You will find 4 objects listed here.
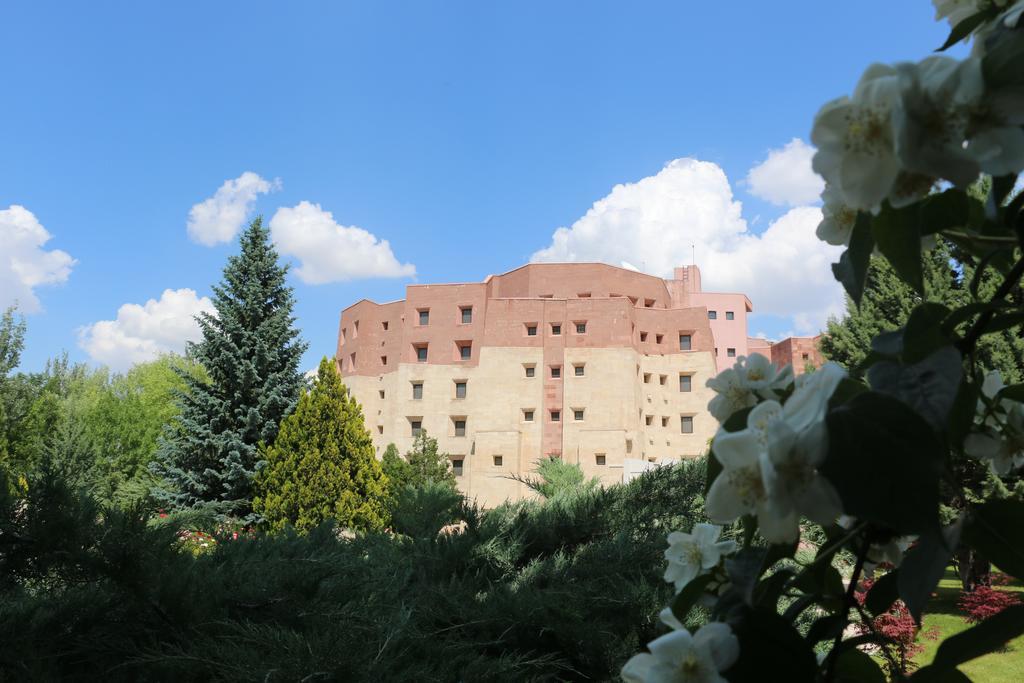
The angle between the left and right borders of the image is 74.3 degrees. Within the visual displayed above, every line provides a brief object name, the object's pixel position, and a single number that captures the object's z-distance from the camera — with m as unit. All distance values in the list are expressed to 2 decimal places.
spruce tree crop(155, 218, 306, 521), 15.03
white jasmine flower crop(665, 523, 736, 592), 0.75
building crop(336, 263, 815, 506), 32.62
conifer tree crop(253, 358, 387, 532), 12.87
